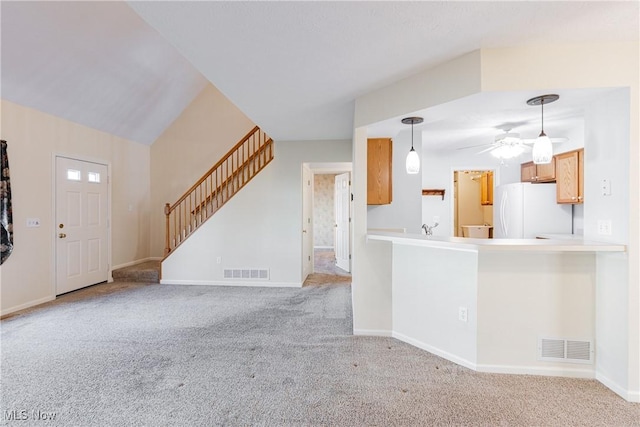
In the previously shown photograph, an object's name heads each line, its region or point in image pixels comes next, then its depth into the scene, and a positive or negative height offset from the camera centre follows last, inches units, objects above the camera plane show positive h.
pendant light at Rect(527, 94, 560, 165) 88.7 +19.2
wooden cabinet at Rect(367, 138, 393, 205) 138.6 +19.3
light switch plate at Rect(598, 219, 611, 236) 86.4 -5.0
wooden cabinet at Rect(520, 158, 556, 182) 167.6 +22.5
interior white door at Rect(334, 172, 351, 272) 248.0 -8.0
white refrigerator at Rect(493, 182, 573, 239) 168.4 -1.2
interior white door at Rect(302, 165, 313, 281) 206.2 -8.4
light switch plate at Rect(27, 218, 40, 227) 154.3 -4.6
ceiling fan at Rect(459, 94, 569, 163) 123.8 +27.4
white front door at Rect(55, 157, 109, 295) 172.9 -6.9
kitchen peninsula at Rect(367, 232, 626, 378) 90.1 -29.1
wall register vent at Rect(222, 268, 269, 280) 202.2 -41.1
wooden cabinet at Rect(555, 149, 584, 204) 150.1 +17.0
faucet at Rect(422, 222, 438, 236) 148.0 -9.3
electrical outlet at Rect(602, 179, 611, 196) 85.6 +6.5
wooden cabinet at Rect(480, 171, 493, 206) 267.4 +19.5
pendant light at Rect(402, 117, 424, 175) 108.6 +18.3
